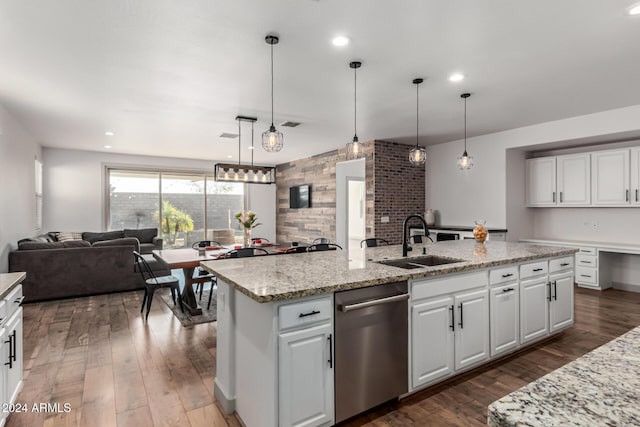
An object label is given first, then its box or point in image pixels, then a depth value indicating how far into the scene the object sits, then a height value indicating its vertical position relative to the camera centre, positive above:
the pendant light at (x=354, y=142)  3.17 +0.75
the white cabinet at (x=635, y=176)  4.88 +0.51
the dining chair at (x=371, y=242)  4.73 -0.42
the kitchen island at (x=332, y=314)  1.80 -0.70
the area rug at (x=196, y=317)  4.06 -1.28
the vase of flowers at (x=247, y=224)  5.08 -0.17
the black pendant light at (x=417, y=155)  3.98 +0.66
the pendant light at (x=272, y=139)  3.32 +0.71
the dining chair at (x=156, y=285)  4.20 -0.89
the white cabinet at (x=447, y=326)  2.31 -0.82
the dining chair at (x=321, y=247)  4.22 -0.43
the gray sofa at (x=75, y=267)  4.86 -0.82
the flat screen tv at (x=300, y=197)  8.51 +0.41
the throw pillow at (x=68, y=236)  6.86 -0.48
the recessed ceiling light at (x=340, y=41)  2.67 +1.36
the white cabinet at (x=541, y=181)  5.89 +0.54
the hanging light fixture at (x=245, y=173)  4.77 +0.57
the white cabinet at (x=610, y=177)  5.01 +0.52
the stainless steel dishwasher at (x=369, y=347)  1.98 -0.82
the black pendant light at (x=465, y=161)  4.25 +0.63
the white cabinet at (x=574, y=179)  5.43 +0.53
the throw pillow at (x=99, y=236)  7.40 -0.50
